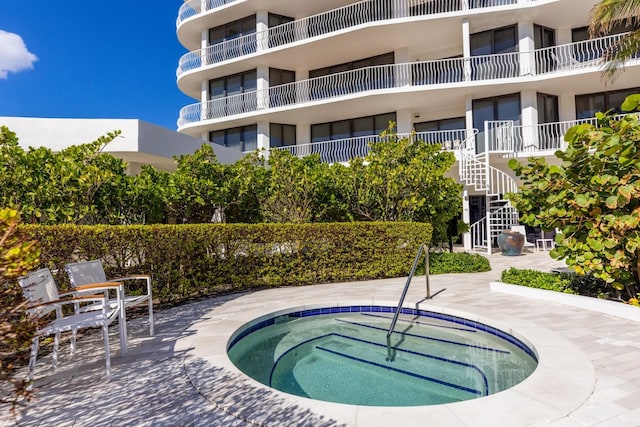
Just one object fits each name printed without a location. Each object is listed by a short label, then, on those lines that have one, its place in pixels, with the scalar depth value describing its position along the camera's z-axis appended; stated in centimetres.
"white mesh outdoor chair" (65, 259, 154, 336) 432
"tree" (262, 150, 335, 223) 937
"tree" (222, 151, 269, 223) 952
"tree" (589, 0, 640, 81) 987
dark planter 1294
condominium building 1477
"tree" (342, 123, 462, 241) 955
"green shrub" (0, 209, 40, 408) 156
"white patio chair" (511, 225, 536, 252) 1437
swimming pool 373
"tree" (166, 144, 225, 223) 862
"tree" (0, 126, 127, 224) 599
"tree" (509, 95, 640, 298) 477
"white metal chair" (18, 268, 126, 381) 334
